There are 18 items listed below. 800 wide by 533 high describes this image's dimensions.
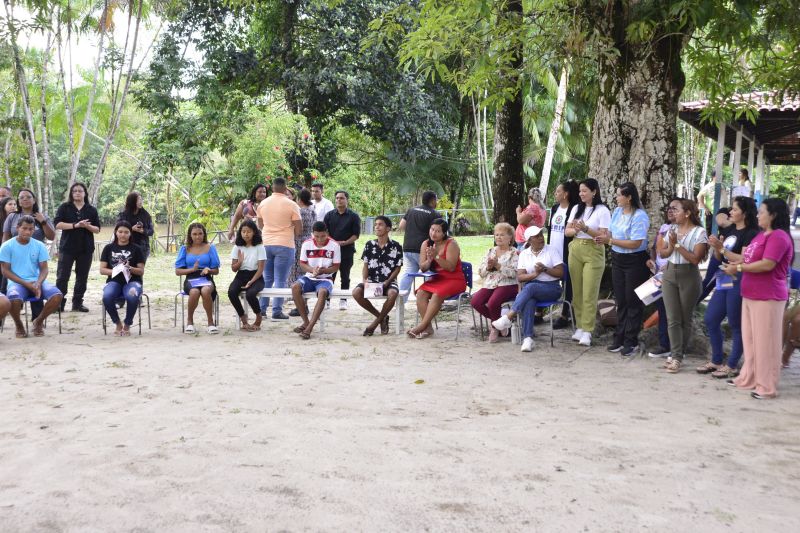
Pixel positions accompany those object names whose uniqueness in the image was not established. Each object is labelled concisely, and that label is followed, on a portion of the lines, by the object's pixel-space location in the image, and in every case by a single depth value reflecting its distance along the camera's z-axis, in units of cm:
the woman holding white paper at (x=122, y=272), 907
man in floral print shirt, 929
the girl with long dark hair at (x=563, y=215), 872
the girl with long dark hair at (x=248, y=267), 951
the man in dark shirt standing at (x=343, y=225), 1085
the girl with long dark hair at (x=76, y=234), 1043
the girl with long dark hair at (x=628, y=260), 787
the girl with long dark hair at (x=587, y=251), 825
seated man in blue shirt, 880
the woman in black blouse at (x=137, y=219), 1030
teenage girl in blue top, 927
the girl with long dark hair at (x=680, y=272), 727
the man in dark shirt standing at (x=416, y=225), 1016
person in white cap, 841
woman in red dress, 900
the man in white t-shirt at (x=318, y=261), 950
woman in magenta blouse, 623
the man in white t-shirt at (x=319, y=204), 1163
